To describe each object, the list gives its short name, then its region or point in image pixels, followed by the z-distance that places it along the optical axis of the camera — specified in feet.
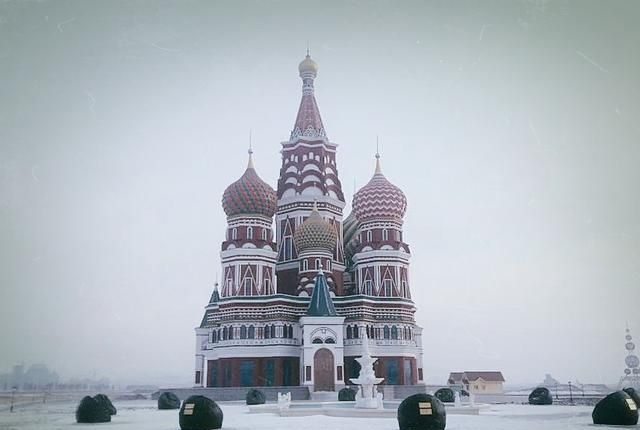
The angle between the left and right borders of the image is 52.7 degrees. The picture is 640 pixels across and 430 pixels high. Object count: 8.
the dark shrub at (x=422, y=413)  50.34
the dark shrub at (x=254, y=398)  97.25
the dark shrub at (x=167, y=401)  86.07
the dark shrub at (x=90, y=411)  59.47
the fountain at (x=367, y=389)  81.25
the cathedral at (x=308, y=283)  127.54
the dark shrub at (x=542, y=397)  95.66
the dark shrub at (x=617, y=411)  54.19
